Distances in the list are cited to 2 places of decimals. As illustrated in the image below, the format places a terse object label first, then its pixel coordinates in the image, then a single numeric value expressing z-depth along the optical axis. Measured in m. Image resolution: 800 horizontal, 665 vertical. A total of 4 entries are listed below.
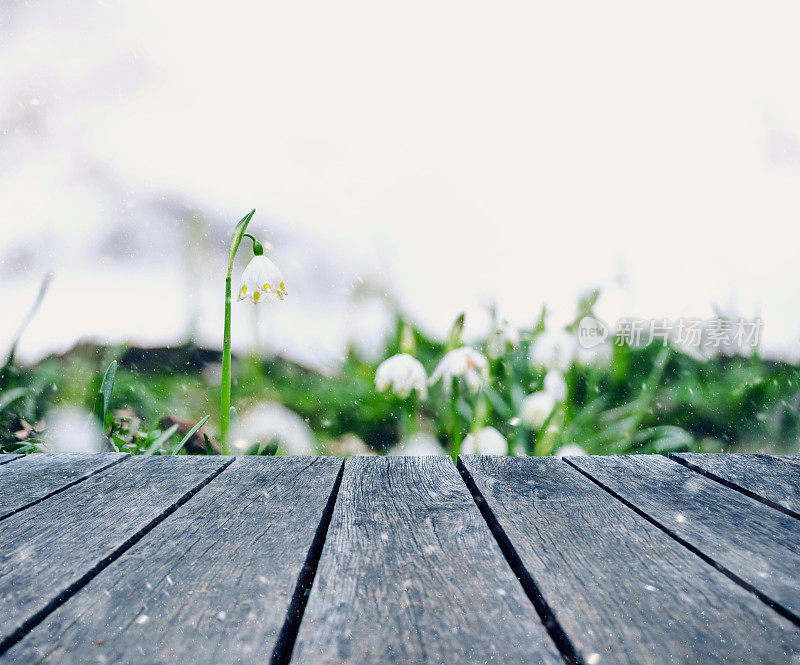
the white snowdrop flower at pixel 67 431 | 1.35
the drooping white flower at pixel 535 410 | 1.41
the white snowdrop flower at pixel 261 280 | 1.19
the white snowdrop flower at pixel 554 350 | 1.47
